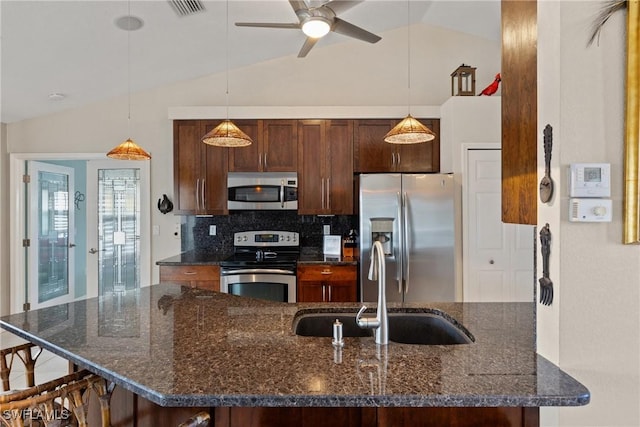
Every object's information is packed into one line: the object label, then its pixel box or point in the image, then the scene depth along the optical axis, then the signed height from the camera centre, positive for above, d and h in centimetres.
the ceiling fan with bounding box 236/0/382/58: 216 +120
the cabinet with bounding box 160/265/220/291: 358 -55
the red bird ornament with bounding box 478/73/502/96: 355 +121
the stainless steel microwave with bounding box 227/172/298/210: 385 +27
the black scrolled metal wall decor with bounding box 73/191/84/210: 522 +27
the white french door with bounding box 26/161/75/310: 445 -22
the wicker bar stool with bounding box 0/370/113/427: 103 -54
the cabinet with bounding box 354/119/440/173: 394 +65
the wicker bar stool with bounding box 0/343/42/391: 150 -62
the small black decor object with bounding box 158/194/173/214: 416 +13
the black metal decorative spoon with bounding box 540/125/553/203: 116 +14
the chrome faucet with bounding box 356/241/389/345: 133 -37
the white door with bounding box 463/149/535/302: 350 -33
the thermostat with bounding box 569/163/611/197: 111 +10
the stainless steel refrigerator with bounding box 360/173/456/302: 340 -6
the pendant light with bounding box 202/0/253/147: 253 +56
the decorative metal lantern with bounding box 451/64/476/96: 363 +135
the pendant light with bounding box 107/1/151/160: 279 +53
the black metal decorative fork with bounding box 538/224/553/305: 116 -17
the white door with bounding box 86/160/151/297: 429 -12
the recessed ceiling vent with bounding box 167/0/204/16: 288 +166
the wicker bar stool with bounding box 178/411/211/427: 95 -53
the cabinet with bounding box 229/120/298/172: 392 +69
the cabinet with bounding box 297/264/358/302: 358 -63
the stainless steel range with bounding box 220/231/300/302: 354 -58
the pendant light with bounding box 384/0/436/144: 254 +59
